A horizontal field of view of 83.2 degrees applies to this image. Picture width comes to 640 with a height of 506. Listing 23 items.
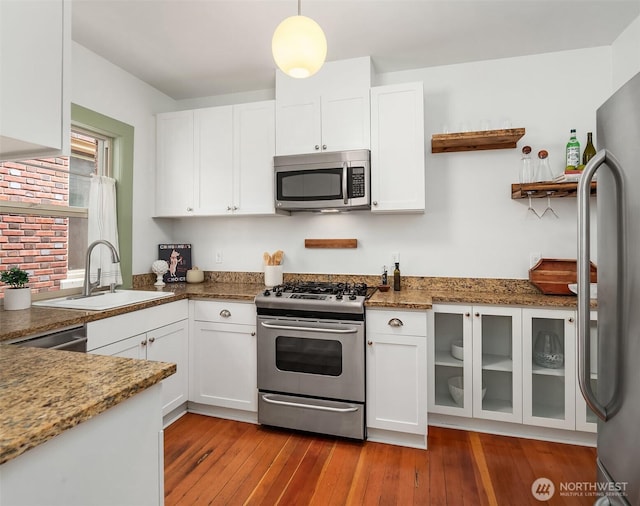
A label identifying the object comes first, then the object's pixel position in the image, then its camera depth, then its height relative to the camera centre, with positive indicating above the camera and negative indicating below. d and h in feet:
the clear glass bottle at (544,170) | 8.29 +1.93
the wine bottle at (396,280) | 8.90 -0.65
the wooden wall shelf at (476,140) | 7.97 +2.62
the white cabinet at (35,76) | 2.77 +1.45
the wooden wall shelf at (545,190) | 7.66 +1.40
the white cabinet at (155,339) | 6.53 -1.72
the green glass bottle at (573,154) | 7.91 +2.22
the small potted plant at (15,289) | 6.42 -0.65
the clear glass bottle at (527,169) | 8.32 +1.96
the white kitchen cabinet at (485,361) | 7.57 -2.36
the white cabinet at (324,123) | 8.59 +3.20
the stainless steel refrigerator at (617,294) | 2.86 -0.34
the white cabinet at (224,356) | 8.32 -2.44
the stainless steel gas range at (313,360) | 7.45 -2.29
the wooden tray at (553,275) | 7.96 -0.48
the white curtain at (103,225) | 8.58 +0.69
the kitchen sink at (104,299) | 7.08 -1.00
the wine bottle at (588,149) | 7.96 +2.32
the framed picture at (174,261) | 10.61 -0.22
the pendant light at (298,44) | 4.67 +2.75
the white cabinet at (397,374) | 7.24 -2.46
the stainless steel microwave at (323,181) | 8.39 +1.74
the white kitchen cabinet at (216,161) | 9.37 +2.52
